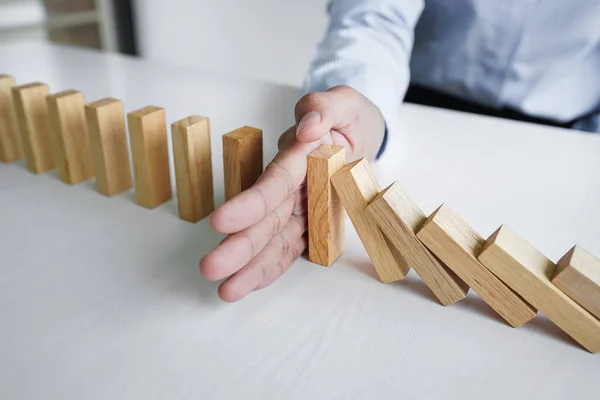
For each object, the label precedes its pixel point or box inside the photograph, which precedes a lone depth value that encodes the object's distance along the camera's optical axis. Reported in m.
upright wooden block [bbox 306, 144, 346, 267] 0.45
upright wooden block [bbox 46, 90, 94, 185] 0.62
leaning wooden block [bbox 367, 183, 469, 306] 0.43
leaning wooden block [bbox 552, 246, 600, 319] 0.38
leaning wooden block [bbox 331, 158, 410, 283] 0.45
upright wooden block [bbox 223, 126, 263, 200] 0.51
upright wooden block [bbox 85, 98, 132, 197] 0.59
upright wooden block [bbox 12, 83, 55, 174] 0.66
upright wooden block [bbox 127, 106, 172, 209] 0.56
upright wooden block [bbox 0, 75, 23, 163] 0.70
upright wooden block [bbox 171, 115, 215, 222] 0.53
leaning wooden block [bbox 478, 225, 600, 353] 0.38
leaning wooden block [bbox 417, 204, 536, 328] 0.40
